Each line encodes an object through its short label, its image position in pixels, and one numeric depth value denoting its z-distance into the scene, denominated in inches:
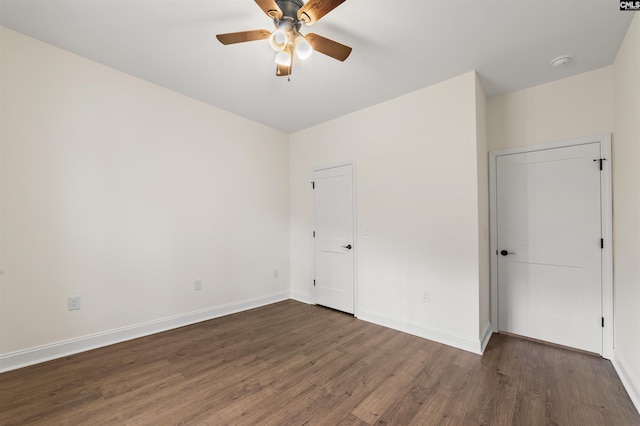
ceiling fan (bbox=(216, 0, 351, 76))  64.7
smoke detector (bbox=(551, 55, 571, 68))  93.0
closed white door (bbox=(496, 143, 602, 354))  101.1
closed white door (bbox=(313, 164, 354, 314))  145.6
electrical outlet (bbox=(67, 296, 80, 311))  97.3
